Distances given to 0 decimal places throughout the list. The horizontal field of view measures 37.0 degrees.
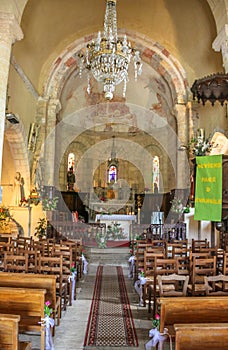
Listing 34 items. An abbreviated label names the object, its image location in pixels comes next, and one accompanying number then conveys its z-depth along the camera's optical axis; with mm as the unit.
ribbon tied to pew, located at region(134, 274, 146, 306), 6117
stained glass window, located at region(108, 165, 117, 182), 23095
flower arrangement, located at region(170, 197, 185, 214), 14876
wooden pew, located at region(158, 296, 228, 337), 3594
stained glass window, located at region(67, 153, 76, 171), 22344
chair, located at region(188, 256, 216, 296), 5359
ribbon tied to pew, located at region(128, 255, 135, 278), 8916
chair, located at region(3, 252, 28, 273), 5633
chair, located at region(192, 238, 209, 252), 7669
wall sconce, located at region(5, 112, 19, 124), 10791
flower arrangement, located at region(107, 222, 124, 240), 14281
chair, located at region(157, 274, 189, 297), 4347
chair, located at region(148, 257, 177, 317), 5332
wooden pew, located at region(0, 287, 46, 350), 3795
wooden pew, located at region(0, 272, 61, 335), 4414
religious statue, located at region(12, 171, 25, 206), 14664
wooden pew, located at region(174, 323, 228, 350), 2650
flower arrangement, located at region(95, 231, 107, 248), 12593
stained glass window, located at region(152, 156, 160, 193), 22491
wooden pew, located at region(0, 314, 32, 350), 2828
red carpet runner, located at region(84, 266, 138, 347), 4645
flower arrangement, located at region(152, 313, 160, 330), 4008
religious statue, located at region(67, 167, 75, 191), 21047
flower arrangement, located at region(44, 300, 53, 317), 4048
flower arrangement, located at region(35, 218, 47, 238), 14227
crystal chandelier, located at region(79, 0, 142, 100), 9227
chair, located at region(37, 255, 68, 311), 5518
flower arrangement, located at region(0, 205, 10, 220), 13320
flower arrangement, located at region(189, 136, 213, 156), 12312
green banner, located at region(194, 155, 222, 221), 9258
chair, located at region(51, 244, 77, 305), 6402
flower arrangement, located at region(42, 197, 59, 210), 14947
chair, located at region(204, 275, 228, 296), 4379
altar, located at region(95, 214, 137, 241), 14320
